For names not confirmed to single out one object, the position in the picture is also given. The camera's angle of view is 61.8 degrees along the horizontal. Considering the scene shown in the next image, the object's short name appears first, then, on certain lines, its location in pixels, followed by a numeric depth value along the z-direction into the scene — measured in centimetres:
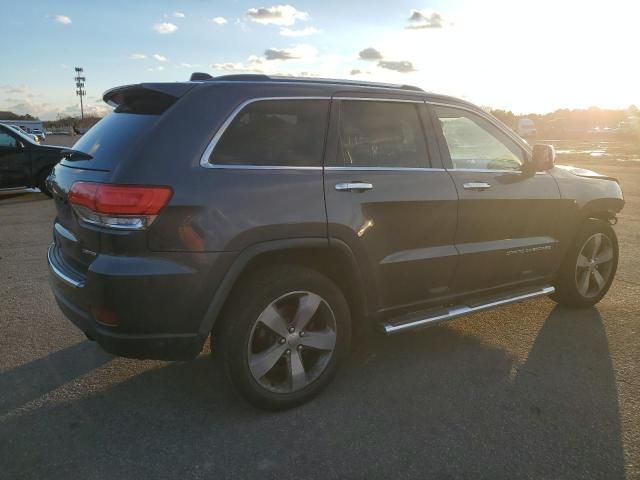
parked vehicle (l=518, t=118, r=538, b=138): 4469
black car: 1160
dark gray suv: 269
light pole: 11625
